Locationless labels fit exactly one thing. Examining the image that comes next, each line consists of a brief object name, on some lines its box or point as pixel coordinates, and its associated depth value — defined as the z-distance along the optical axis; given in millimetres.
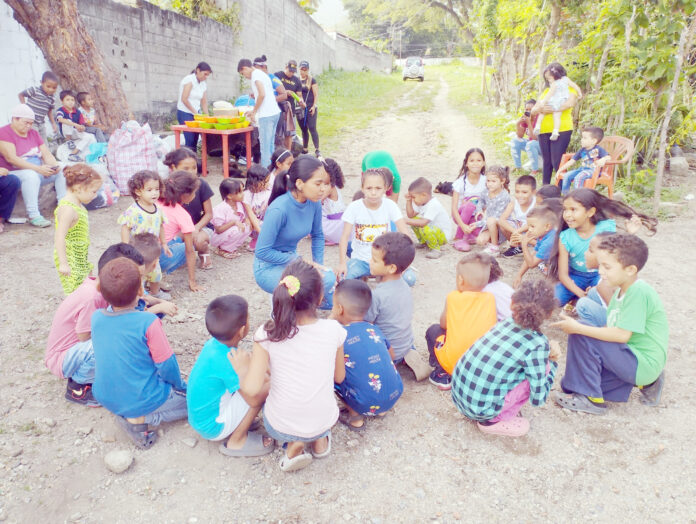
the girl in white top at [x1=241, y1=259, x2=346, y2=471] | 2186
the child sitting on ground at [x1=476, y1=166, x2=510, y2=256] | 5039
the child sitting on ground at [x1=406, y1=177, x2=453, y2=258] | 5027
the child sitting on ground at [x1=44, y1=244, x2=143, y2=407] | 2629
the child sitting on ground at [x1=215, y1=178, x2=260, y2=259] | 4898
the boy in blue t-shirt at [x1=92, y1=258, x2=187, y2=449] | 2320
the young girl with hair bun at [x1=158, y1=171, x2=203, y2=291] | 4082
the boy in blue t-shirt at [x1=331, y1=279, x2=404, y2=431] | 2520
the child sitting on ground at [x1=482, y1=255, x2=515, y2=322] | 2912
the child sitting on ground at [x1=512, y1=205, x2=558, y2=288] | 4137
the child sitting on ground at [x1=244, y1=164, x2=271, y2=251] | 4996
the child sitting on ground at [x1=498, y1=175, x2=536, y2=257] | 4922
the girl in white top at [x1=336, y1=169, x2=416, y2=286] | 4008
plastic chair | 5863
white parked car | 28625
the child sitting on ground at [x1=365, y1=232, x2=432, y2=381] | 2889
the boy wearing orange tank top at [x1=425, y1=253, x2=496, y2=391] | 2779
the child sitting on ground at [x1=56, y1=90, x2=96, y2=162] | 6336
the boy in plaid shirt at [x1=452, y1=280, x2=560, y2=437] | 2387
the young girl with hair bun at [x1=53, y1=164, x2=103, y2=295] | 3203
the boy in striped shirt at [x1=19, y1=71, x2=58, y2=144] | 6109
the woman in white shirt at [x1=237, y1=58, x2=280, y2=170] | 7406
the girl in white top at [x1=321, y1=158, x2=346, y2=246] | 5109
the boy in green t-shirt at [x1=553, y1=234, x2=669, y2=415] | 2578
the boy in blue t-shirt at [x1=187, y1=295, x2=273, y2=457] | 2260
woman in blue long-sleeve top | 3172
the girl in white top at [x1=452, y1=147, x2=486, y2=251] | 5230
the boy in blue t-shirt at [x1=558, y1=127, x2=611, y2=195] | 5820
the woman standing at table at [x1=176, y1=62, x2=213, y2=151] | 8125
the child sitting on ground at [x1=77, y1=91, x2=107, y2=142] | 6691
